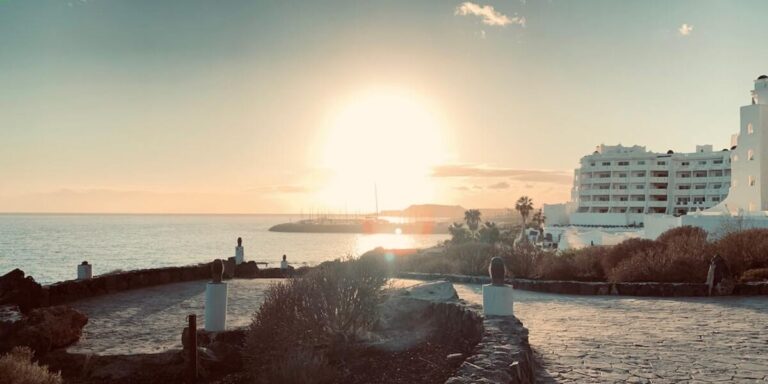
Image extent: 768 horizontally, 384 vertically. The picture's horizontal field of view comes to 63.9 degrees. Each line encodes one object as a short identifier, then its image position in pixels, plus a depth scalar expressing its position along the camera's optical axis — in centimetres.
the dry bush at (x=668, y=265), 1734
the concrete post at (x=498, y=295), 938
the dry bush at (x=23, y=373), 804
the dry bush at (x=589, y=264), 2042
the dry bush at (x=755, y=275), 1680
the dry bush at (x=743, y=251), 1873
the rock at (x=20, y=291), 1294
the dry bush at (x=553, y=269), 2048
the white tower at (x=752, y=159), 7519
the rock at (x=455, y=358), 858
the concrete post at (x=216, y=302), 1014
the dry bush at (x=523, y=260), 2161
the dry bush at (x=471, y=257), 2467
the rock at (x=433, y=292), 1259
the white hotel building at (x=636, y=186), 11100
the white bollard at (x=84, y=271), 1628
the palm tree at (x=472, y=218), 10441
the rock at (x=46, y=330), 1003
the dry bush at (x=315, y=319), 859
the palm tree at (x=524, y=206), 11375
